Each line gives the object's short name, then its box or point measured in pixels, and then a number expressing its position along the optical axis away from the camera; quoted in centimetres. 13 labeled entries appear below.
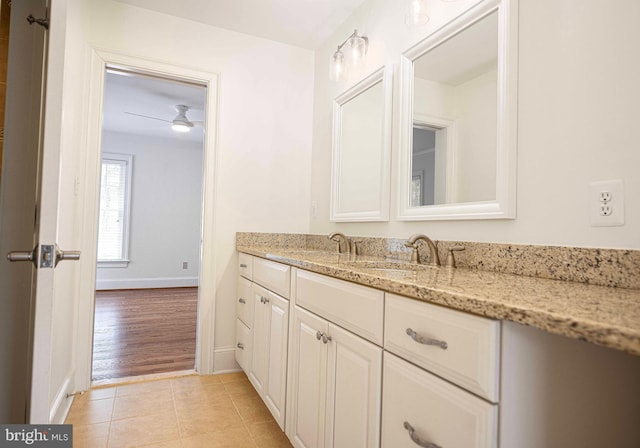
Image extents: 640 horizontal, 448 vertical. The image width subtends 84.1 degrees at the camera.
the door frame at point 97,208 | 210
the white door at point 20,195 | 108
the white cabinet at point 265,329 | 159
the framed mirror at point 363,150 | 188
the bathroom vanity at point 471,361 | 65
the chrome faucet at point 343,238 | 212
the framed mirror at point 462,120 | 123
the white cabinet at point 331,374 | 100
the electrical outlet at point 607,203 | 92
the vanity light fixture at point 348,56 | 203
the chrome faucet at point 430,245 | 145
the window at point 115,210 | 523
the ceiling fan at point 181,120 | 408
